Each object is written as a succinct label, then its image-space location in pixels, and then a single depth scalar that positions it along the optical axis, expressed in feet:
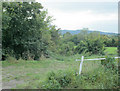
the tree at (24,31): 20.85
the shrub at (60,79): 8.73
